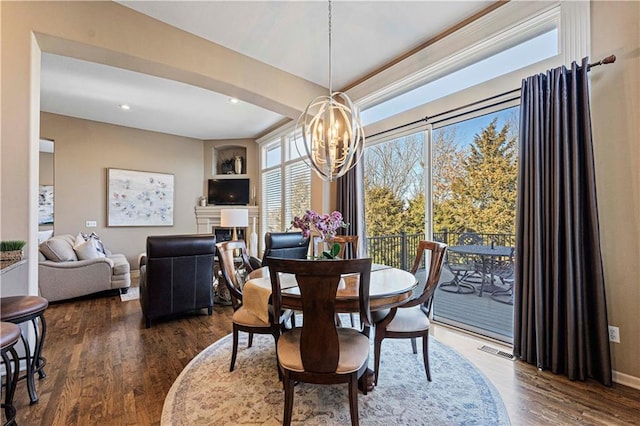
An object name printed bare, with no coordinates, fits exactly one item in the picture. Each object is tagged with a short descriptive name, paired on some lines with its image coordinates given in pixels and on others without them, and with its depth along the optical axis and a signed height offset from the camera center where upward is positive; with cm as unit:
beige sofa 411 -86
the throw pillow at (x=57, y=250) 424 -56
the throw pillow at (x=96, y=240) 502 -48
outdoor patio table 294 -42
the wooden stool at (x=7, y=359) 151 -86
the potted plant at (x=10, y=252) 186 -25
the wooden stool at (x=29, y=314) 180 -63
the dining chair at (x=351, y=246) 325 -39
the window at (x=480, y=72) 261 +147
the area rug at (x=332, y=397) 180 -125
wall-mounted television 730 +53
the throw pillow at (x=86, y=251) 451 -59
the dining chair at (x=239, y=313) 224 -81
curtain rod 212 +111
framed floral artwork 607 +32
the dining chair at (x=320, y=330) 149 -62
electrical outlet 215 -87
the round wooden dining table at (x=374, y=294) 168 -48
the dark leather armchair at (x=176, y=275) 331 -74
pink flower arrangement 229 -8
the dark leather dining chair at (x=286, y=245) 350 -40
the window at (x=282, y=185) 575 +60
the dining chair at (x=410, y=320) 210 -80
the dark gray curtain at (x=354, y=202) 423 +17
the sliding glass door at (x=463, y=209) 290 +6
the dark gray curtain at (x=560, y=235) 217 -16
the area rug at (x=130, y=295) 449 -130
